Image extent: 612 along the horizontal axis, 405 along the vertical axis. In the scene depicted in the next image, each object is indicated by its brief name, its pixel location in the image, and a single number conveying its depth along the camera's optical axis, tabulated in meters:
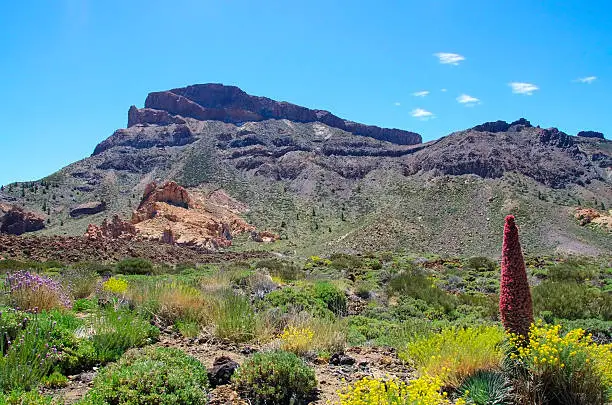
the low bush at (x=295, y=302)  10.34
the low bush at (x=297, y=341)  6.61
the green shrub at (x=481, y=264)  27.18
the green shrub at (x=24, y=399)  3.97
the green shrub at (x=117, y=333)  6.00
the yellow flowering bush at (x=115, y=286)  10.36
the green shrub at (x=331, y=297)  12.40
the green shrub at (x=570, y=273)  20.07
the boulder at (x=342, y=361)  6.61
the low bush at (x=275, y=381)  4.93
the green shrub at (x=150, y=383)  4.22
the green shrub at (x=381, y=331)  7.93
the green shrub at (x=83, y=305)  8.88
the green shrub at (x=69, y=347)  5.53
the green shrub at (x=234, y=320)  7.41
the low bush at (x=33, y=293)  7.29
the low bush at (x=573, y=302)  12.84
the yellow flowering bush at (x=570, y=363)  4.70
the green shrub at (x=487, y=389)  4.76
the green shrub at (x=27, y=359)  4.55
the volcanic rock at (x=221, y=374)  5.41
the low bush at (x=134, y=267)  21.61
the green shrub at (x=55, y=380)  5.03
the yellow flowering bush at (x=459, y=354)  5.31
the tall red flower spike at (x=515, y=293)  5.39
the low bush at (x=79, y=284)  10.23
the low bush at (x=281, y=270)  19.36
